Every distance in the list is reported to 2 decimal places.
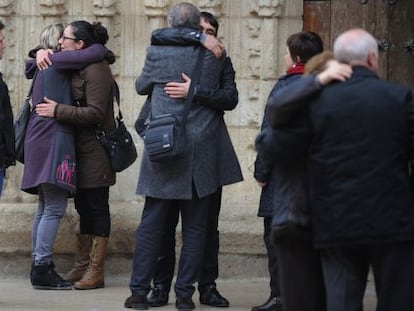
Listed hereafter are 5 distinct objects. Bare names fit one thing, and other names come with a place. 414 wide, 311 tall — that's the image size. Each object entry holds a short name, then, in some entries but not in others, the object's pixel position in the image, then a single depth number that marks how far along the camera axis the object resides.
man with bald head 12.29
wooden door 20.14
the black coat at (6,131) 17.81
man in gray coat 16.92
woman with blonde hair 18.94
